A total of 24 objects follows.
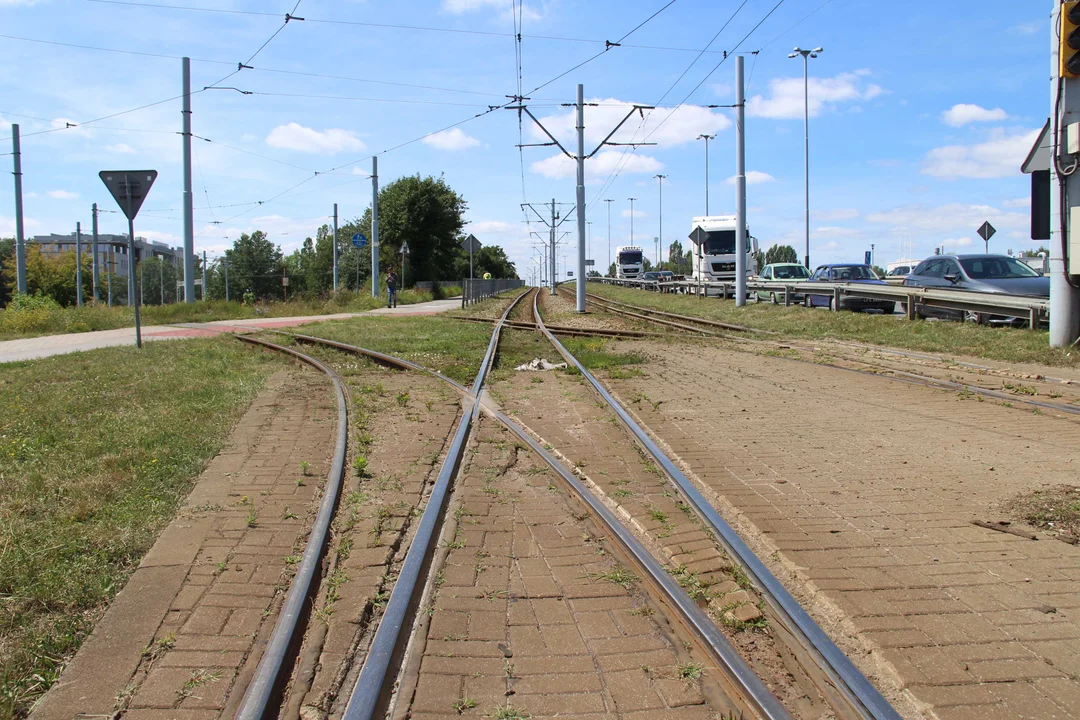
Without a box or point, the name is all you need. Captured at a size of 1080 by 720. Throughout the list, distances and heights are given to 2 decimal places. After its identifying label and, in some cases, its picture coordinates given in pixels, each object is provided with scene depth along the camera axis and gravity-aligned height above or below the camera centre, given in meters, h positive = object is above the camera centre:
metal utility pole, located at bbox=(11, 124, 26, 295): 28.48 +3.63
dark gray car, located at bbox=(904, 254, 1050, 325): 16.95 +0.88
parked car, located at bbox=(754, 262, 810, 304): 31.60 +1.84
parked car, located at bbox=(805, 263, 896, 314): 25.00 +1.35
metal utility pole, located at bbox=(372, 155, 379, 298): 39.09 +4.46
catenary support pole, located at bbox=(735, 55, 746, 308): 26.28 +4.56
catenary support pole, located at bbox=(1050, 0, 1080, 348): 12.45 +1.62
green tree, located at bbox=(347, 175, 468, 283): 68.62 +8.54
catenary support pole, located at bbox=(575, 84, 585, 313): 27.33 +4.00
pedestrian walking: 34.59 +1.43
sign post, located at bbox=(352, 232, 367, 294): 37.99 +3.92
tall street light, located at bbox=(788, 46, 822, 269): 43.09 +12.07
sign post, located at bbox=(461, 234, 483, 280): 35.78 +3.51
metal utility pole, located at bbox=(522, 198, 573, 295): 59.69 +6.93
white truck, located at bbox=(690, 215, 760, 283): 38.00 +3.22
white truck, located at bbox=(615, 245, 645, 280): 72.75 +5.32
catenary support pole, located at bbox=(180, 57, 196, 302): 25.70 +3.87
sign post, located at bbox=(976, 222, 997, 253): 29.97 +3.17
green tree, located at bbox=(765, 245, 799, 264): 133.62 +11.06
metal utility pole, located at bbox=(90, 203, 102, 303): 52.00 +6.21
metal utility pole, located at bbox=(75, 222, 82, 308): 53.79 +4.99
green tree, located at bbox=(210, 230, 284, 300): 119.94 +8.17
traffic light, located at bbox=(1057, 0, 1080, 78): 11.25 +3.84
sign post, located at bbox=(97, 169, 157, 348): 13.34 +2.30
